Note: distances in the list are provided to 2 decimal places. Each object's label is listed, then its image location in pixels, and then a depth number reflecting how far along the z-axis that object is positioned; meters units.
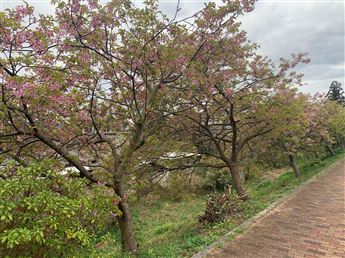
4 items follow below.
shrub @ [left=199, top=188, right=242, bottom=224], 7.19
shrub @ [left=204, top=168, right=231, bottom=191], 15.59
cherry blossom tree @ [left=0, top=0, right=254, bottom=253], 4.08
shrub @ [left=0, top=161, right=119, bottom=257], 2.46
